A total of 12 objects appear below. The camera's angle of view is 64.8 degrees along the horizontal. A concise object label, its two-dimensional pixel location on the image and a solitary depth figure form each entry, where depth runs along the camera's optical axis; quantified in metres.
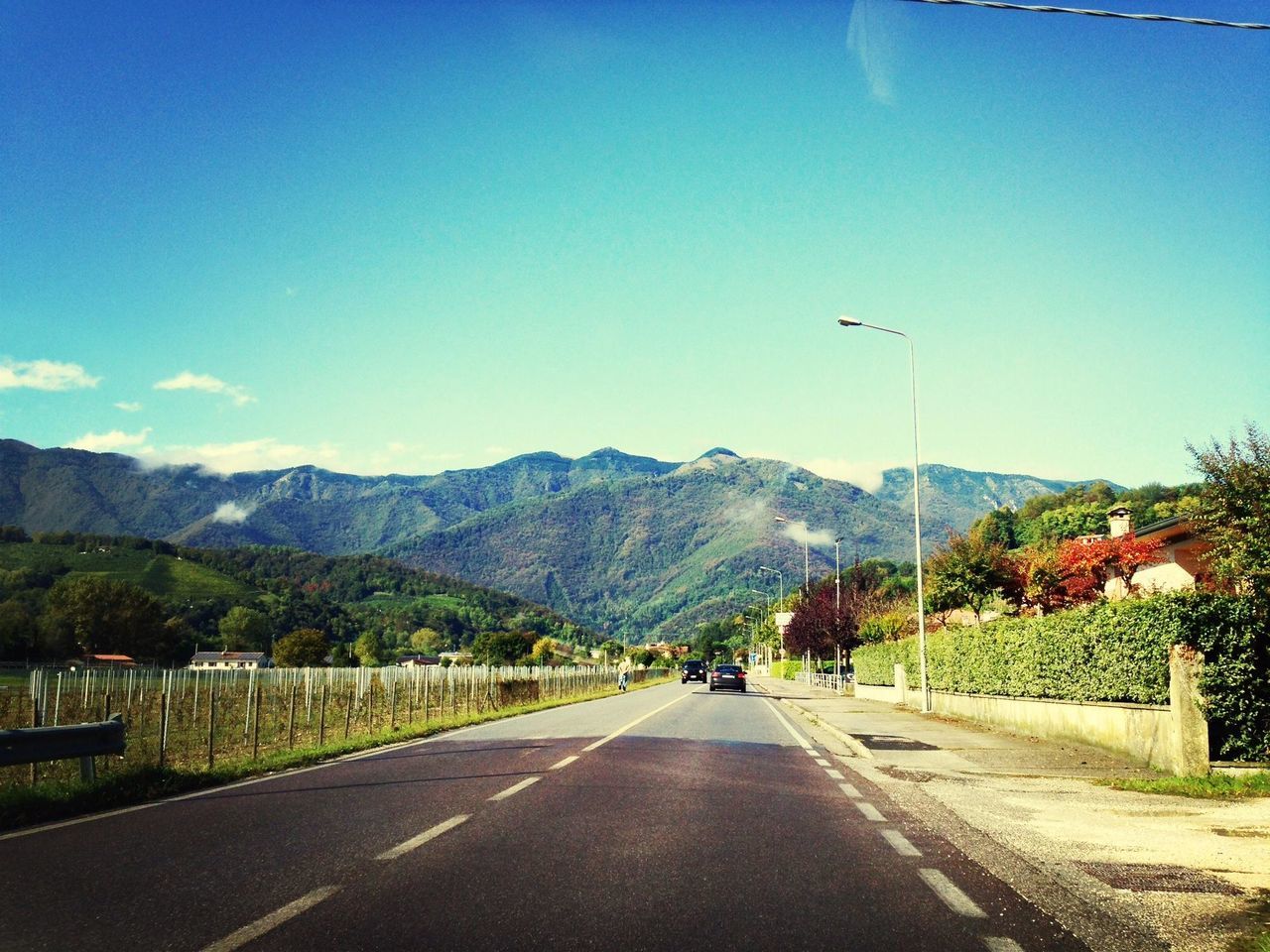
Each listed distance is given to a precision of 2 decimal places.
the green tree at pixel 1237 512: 16.19
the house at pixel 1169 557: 44.44
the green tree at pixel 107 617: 108.56
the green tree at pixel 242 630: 131.38
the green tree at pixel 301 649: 124.89
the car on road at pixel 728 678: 60.50
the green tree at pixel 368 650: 145.75
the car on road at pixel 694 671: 94.32
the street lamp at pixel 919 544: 29.92
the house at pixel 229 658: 129.75
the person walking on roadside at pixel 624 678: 70.03
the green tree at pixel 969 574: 34.03
